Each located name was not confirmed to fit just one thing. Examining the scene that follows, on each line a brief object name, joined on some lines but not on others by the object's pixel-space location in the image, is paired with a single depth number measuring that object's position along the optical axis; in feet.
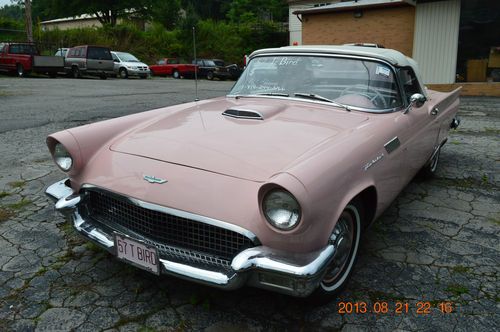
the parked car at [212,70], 77.56
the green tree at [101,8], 106.52
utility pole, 78.02
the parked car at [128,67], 70.79
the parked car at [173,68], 79.00
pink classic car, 6.64
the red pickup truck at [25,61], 62.39
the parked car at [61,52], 72.25
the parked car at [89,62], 64.90
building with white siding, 44.11
